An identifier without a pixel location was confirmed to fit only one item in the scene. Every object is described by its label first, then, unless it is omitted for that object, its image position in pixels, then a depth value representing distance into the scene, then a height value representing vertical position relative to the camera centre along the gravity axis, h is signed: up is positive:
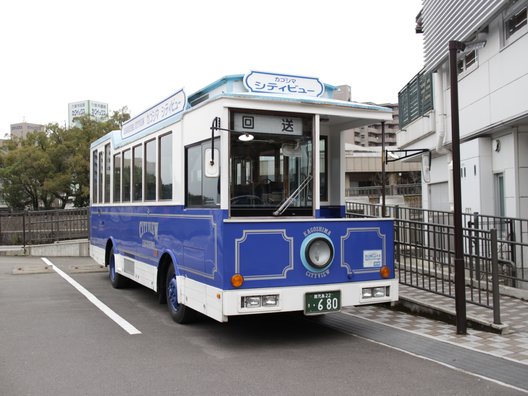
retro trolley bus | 6.12 +0.04
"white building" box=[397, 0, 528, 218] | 11.04 +2.55
